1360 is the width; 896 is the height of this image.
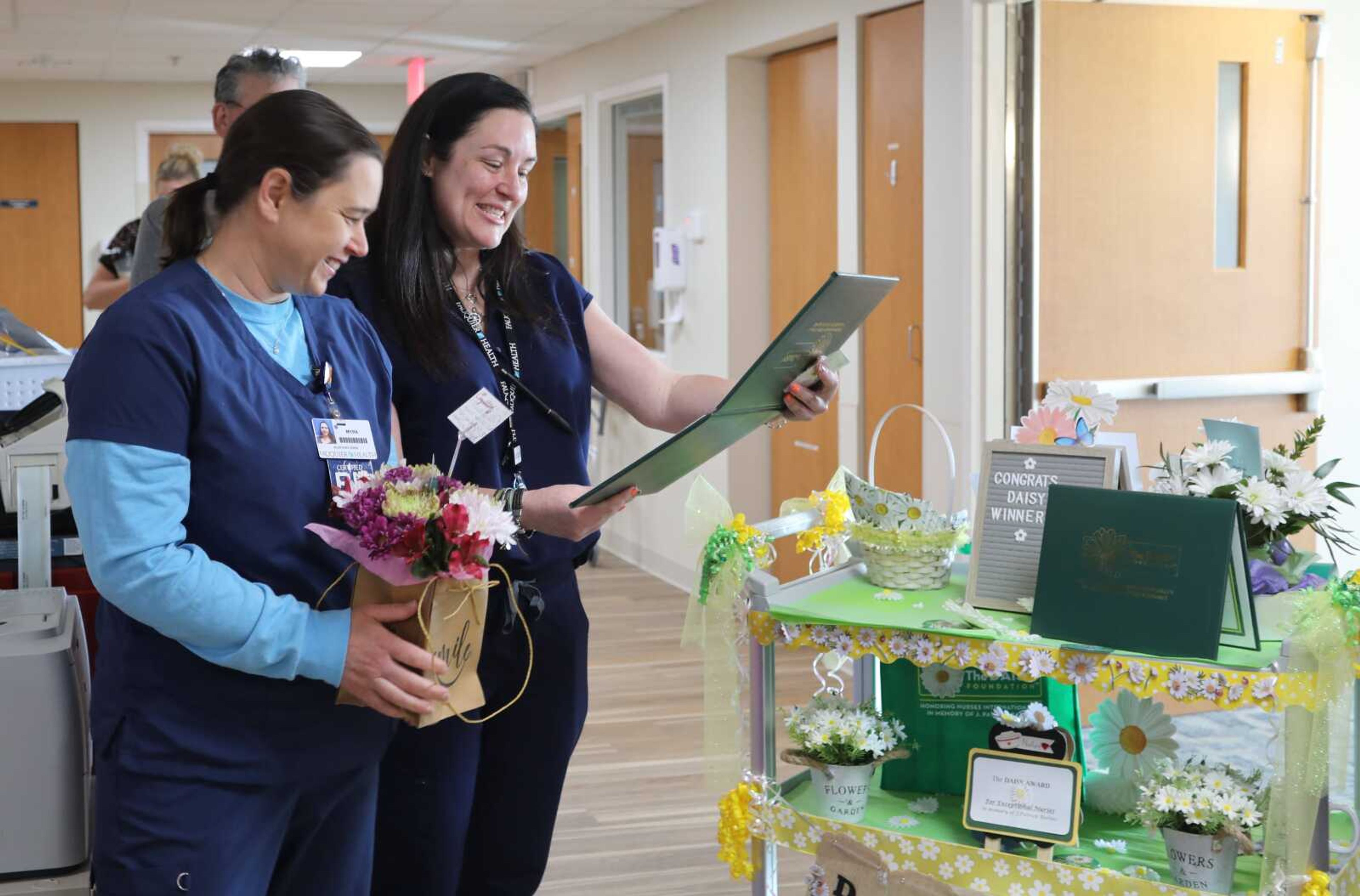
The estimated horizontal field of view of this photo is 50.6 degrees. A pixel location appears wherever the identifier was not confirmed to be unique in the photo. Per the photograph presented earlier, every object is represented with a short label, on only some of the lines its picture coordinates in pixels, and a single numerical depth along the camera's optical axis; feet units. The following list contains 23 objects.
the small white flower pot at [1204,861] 6.67
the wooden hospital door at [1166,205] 13.85
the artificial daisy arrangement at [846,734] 7.59
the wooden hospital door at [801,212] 18.21
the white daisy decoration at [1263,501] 6.86
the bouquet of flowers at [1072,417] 7.25
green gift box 7.80
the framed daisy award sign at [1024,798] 7.06
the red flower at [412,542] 4.98
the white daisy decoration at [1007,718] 7.32
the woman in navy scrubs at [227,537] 4.83
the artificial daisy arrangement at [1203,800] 6.68
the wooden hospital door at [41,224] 30.78
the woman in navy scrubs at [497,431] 6.56
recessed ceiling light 26.32
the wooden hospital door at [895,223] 15.71
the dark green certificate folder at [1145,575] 6.41
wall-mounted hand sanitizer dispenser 21.30
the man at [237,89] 9.82
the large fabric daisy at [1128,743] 7.56
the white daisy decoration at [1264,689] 6.26
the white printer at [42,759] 6.60
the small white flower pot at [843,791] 7.52
